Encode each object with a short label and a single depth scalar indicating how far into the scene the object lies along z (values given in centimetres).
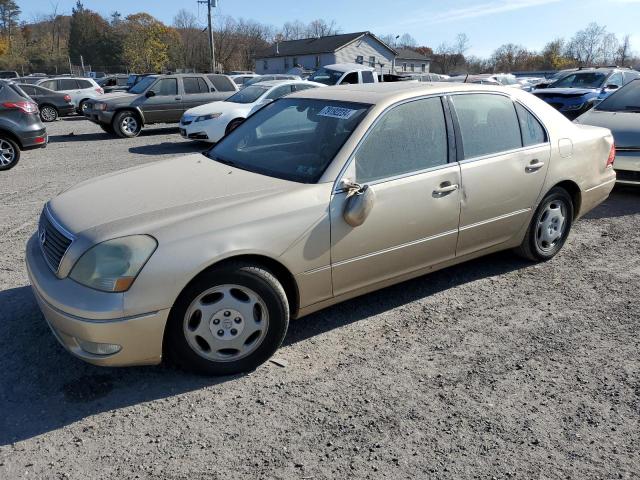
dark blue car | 1288
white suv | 2009
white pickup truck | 1733
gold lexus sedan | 287
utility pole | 4281
